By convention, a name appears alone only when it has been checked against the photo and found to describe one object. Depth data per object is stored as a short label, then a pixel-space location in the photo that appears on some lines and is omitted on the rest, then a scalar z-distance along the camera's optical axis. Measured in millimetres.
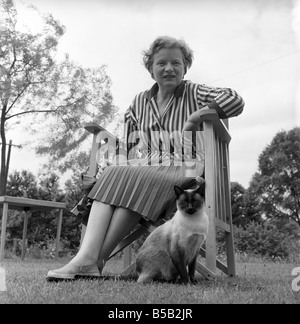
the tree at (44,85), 5660
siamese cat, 1218
